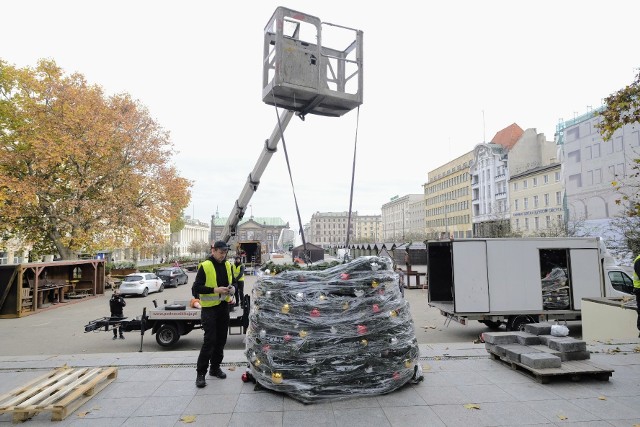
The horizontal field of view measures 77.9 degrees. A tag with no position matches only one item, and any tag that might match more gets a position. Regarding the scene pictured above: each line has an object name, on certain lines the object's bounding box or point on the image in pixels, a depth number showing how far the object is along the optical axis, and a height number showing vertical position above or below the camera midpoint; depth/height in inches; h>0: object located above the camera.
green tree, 299.9 +102.1
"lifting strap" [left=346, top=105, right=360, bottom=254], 242.8 +41.5
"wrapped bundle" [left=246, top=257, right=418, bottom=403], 193.5 -46.6
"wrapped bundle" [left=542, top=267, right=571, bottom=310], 472.1 -63.0
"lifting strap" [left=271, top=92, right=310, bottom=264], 225.9 +18.3
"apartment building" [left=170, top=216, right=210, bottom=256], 3755.2 +99.0
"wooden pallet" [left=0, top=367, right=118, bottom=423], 173.6 -71.7
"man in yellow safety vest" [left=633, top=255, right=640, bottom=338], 263.9 -27.8
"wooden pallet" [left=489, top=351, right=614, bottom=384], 212.1 -71.7
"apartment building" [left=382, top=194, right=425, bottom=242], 4141.2 +323.3
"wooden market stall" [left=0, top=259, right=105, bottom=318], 661.9 -77.2
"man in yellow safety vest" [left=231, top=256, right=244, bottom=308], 478.2 -59.7
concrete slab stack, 221.5 -67.0
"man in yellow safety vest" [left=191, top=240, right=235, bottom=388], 216.5 -32.5
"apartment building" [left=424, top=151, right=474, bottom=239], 2901.1 +332.0
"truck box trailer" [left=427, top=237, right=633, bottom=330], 424.8 -42.7
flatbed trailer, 400.5 -80.5
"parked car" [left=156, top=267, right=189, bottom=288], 1173.7 -95.5
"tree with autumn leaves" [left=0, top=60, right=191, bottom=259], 885.8 +187.8
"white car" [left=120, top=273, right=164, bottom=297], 940.6 -97.7
